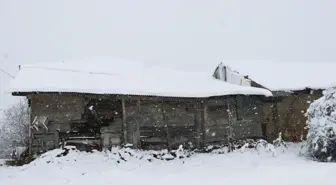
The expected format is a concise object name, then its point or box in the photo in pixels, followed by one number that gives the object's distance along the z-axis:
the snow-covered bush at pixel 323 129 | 12.95
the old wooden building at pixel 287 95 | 17.52
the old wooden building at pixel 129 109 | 14.89
